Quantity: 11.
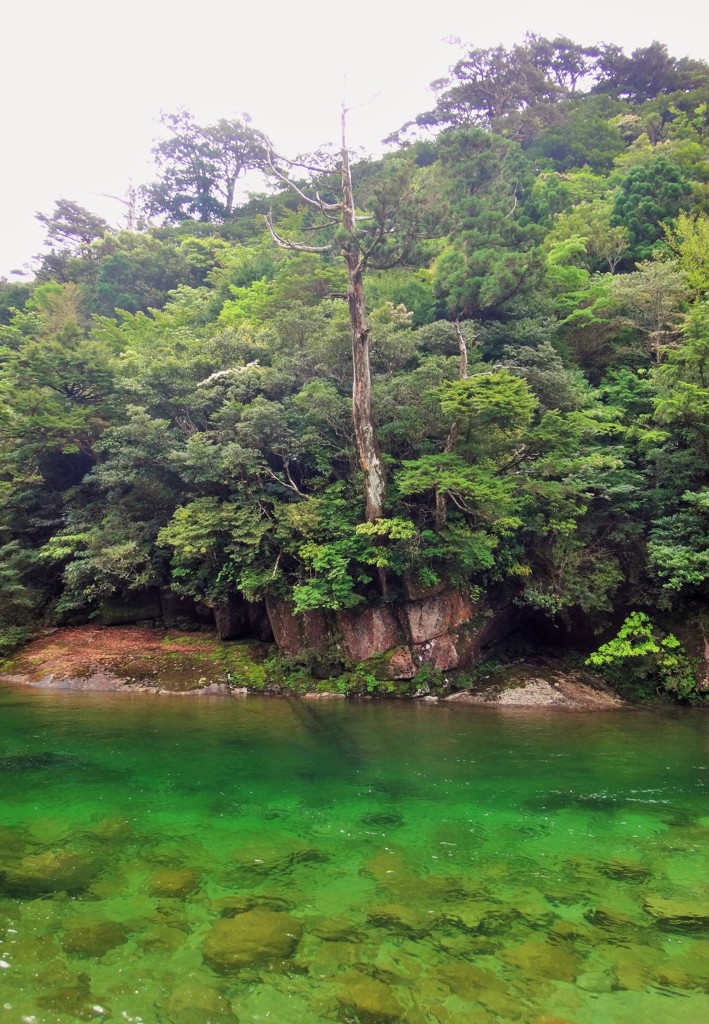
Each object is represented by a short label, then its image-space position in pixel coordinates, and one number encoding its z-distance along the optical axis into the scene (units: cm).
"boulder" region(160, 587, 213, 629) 1820
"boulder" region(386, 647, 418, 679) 1422
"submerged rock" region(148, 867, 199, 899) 515
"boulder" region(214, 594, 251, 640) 1708
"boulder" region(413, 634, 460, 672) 1425
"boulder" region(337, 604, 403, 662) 1477
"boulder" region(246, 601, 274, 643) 1673
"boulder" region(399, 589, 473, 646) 1445
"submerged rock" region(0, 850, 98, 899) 515
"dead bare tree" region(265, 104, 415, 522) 1485
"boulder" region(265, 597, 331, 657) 1528
